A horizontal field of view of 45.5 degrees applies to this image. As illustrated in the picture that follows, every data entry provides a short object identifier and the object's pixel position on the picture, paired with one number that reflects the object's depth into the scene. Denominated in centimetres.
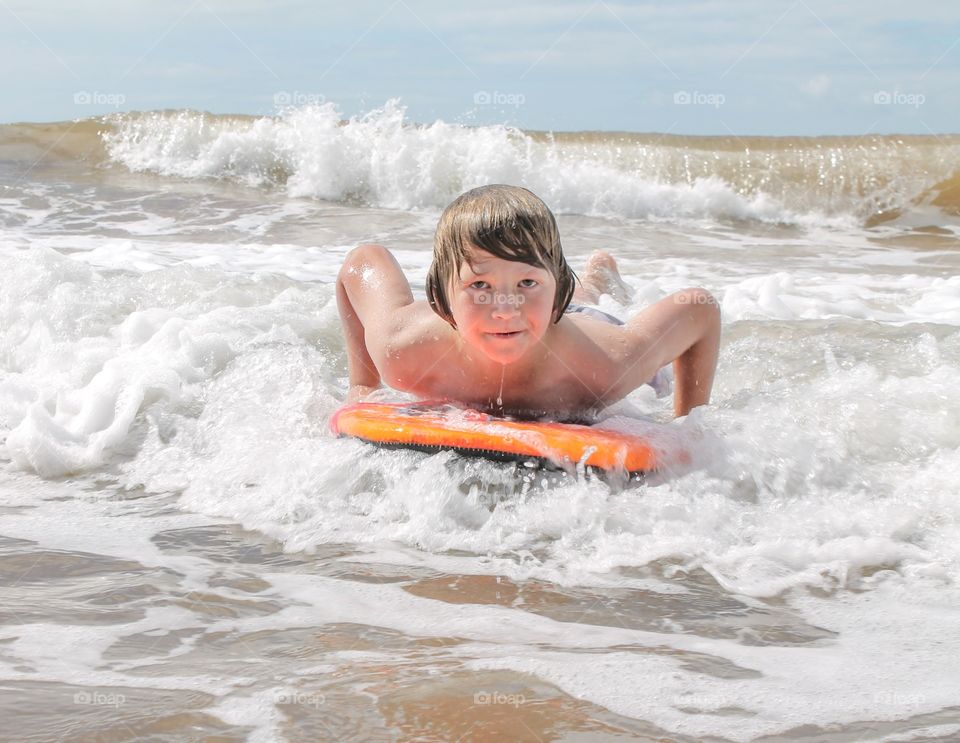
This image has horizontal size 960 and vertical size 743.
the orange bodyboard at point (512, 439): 347
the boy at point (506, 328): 342
